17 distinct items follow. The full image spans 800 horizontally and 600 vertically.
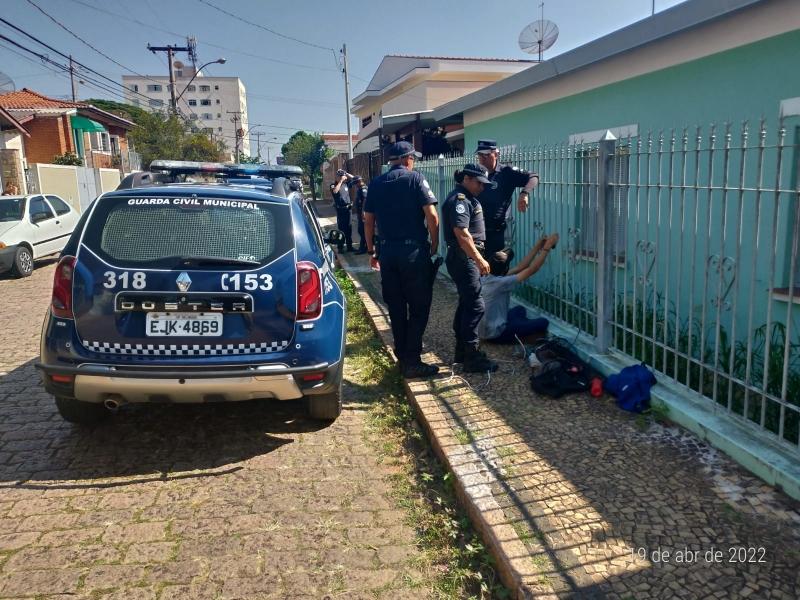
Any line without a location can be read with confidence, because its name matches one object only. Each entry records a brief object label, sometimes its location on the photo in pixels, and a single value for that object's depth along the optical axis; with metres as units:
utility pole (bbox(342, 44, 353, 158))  32.66
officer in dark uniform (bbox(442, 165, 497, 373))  4.87
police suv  3.63
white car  11.55
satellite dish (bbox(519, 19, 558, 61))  12.66
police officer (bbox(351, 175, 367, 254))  13.20
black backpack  4.58
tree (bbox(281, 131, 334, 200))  56.97
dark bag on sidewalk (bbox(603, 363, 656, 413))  4.17
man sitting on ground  5.71
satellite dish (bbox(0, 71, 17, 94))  21.27
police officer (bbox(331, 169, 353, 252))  13.30
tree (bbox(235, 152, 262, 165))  65.34
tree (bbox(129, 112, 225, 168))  36.59
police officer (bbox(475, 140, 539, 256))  6.02
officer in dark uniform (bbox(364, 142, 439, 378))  4.87
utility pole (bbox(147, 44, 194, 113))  34.53
